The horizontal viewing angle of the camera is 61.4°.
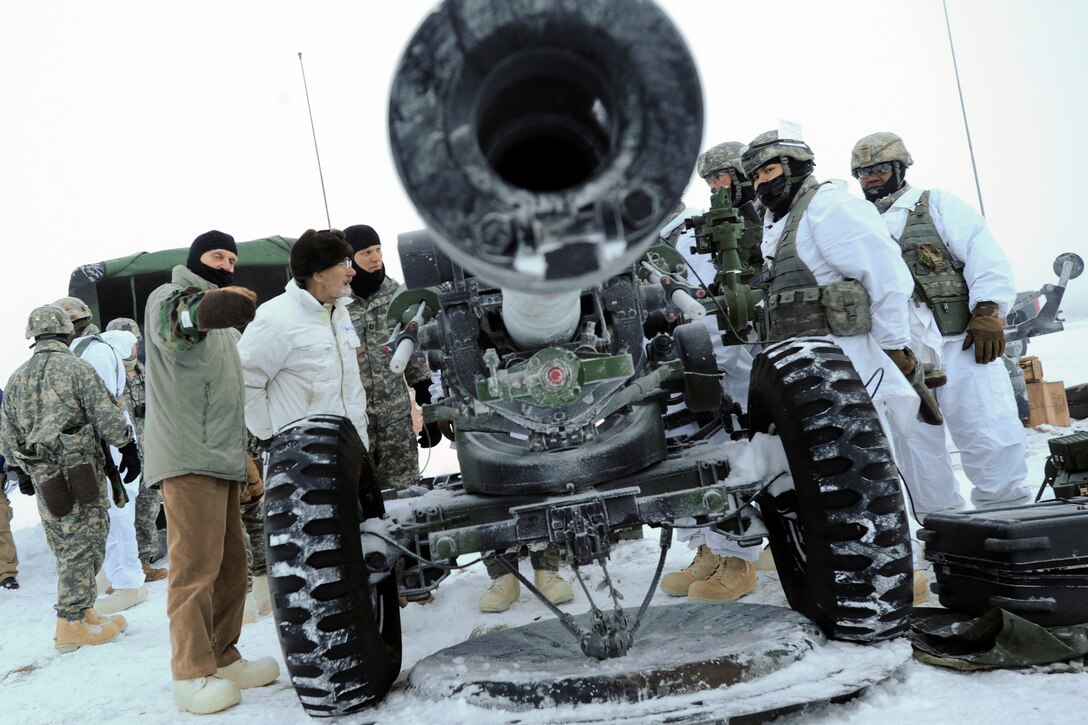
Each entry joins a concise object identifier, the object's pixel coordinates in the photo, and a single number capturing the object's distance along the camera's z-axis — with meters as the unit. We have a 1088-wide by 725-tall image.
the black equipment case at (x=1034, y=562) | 3.39
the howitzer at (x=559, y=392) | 1.84
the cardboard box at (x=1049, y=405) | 10.39
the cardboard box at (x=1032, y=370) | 10.51
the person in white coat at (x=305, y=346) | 5.30
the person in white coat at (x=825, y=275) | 4.73
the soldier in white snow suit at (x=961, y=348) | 5.57
